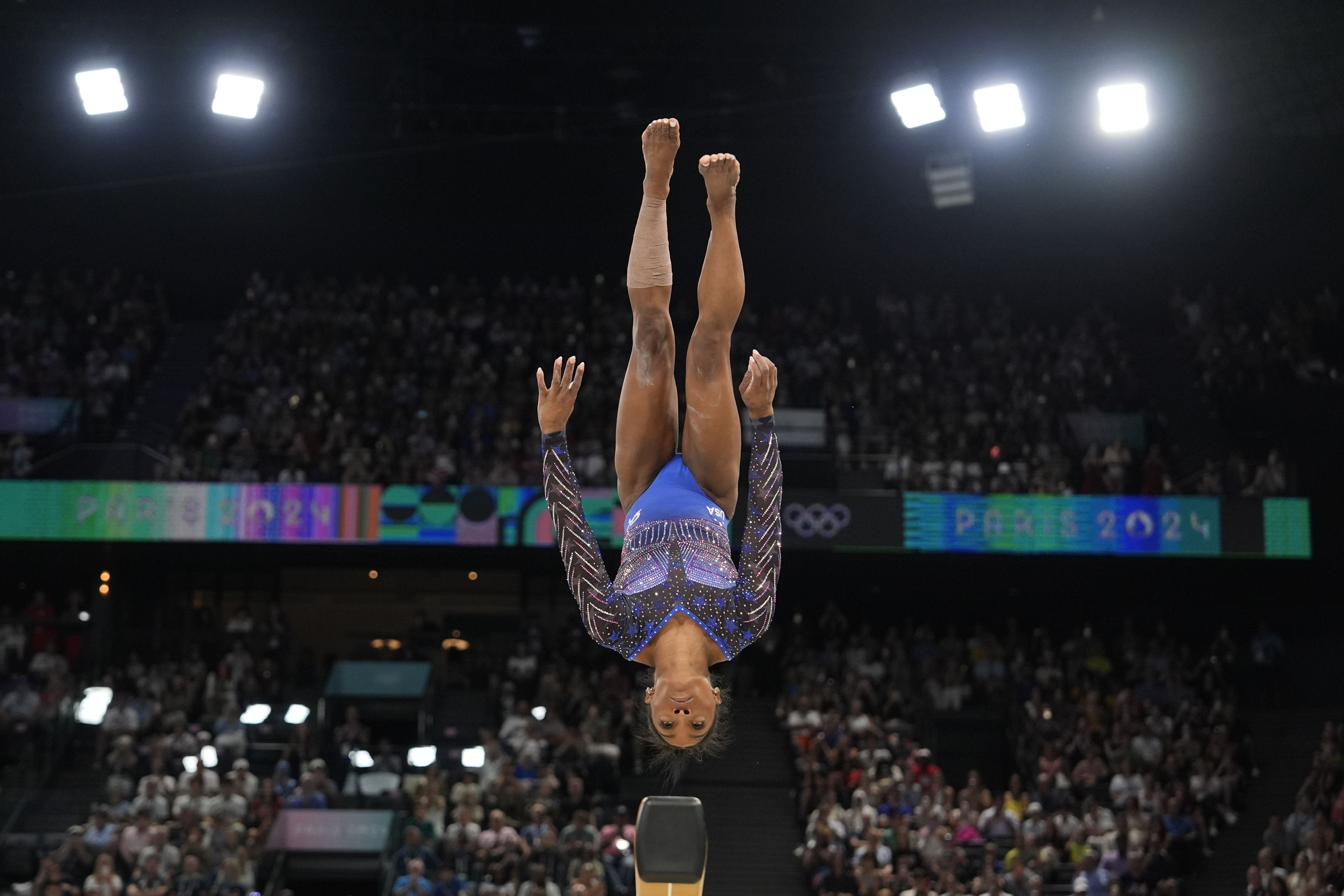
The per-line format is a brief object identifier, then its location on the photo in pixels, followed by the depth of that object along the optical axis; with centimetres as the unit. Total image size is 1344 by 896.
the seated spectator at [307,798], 1333
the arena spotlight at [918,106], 1442
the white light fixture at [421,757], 1461
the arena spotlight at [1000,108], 1392
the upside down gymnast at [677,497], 541
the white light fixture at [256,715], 1548
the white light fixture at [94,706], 1553
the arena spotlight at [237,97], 1401
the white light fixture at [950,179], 1845
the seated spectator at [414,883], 1198
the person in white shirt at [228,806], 1330
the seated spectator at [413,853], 1249
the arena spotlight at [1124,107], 1359
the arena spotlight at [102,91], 1395
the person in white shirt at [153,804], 1337
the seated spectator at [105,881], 1207
